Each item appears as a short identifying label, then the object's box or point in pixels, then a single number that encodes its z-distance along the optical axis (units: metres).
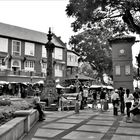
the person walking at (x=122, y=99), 16.08
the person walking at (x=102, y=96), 18.58
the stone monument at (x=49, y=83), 20.16
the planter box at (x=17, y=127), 5.43
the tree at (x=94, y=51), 47.41
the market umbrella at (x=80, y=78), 28.28
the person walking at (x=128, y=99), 13.24
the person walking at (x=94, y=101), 20.10
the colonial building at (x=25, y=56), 38.56
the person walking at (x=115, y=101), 14.95
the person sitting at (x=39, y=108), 12.08
